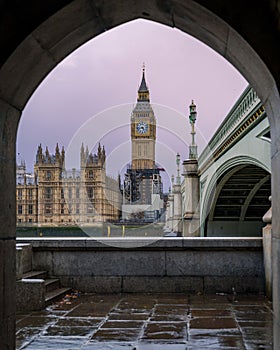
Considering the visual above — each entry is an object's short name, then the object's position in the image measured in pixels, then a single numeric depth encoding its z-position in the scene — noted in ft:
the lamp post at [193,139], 116.06
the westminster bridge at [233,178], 53.65
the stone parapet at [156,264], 27.25
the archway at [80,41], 11.72
